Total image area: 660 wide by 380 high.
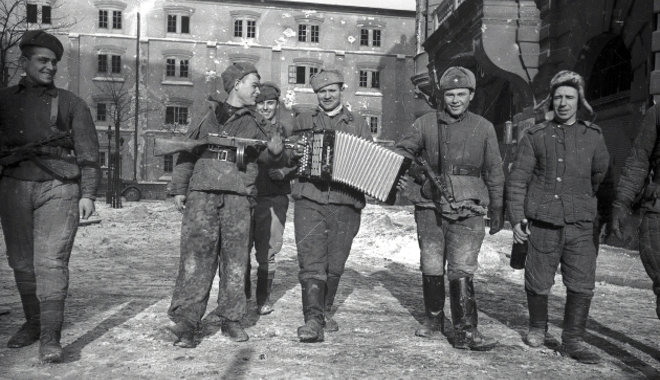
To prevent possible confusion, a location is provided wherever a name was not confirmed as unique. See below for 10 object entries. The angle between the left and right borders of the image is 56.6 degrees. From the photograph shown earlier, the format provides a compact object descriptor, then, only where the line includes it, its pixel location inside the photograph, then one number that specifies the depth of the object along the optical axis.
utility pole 40.20
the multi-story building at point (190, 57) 41.94
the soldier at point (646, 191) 4.45
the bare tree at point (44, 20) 39.85
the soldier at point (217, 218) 4.95
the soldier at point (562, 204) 4.93
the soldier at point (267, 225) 6.29
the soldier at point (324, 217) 5.33
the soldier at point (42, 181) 4.43
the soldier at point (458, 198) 5.08
